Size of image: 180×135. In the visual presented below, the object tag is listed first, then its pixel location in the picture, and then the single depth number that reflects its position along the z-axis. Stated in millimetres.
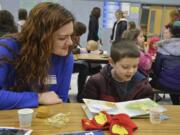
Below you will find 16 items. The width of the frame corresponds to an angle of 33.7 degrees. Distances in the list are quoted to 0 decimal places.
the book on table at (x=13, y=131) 1269
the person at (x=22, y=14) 5332
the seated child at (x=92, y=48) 4828
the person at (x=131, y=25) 5555
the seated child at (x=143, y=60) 3664
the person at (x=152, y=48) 4513
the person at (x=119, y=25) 7184
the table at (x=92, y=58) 4344
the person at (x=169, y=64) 3634
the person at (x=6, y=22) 4070
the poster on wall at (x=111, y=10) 8445
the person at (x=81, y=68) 4372
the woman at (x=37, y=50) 1698
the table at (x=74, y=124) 1367
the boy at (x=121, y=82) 2002
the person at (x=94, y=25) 7160
